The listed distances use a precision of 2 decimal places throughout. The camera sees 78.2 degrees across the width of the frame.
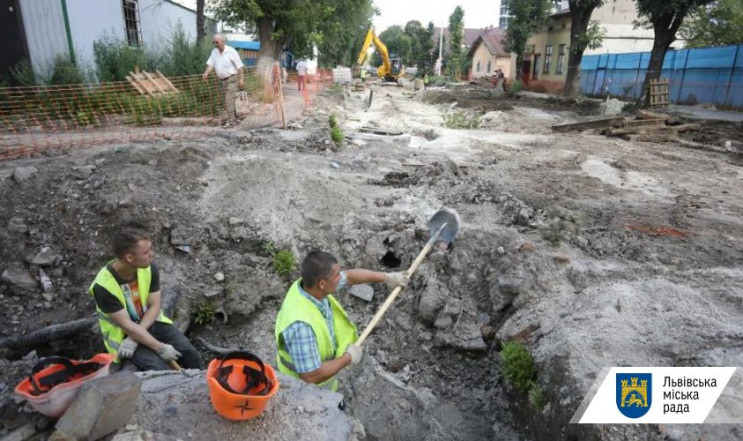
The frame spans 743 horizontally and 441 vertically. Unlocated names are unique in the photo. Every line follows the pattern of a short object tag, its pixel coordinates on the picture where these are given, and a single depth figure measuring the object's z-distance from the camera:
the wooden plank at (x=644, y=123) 12.13
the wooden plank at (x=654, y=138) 11.68
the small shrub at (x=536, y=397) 3.10
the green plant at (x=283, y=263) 5.11
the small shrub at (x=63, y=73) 9.56
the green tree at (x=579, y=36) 19.81
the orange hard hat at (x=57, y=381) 1.88
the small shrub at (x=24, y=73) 9.07
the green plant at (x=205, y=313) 4.77
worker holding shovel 2.51
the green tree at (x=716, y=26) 21.42
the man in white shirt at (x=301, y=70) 18.34
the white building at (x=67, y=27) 9.22
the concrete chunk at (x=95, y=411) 1.77
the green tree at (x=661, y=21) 14.62
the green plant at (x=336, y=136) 9.50
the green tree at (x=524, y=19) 25.72
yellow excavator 25.17
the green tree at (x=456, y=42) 45.47
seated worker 3.15
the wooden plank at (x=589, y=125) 12.62
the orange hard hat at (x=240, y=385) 2.06
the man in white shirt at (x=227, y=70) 9.32
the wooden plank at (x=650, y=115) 12.38
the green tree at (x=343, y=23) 16.17
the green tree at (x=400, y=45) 60.94
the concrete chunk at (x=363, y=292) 4.90
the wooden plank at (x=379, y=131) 12.03
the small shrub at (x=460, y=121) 14.23
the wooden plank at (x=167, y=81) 10.60
